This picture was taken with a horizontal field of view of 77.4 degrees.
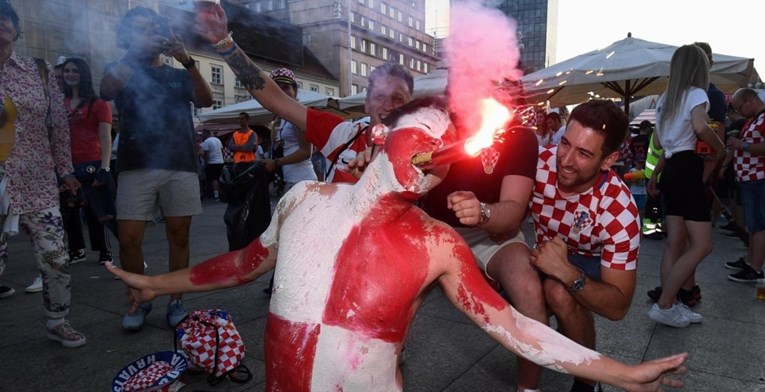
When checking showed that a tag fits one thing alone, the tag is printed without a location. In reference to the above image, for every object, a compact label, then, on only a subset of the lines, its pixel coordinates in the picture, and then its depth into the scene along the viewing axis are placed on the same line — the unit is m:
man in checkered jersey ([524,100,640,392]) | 2.12
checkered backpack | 2.57
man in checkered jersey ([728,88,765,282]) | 4.25
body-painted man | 1.39
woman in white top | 3.42
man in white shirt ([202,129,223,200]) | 11.90
